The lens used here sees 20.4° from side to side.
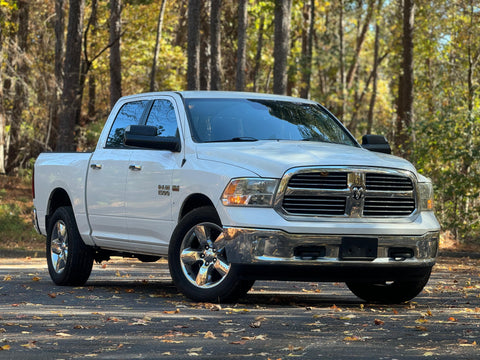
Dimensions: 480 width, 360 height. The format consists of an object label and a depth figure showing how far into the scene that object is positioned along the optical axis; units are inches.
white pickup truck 465.1
